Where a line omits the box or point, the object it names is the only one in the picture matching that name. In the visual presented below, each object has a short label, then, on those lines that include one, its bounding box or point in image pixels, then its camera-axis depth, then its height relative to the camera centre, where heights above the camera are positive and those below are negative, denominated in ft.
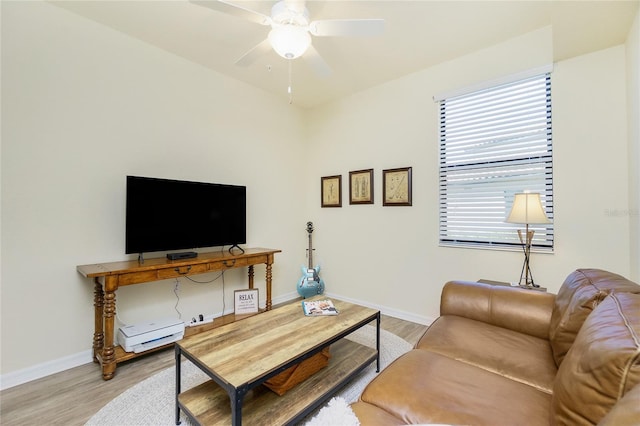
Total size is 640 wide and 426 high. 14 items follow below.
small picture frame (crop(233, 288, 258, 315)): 10.17 -3.05
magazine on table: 6.68 -2.20
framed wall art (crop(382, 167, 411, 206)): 10.31 +1.17
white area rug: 5.34 -3.79
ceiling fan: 5.77 +4.07
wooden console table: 6.67 -1.52
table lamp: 6.78 +0.17
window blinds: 7.97 +1.79
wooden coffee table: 4.37 -2.33
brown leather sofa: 2.55 -2.22
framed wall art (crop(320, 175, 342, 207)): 12.46 +1.23
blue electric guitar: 12.21 -2.86
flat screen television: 7.68 +0.10
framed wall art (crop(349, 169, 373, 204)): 11.41 +1.30
